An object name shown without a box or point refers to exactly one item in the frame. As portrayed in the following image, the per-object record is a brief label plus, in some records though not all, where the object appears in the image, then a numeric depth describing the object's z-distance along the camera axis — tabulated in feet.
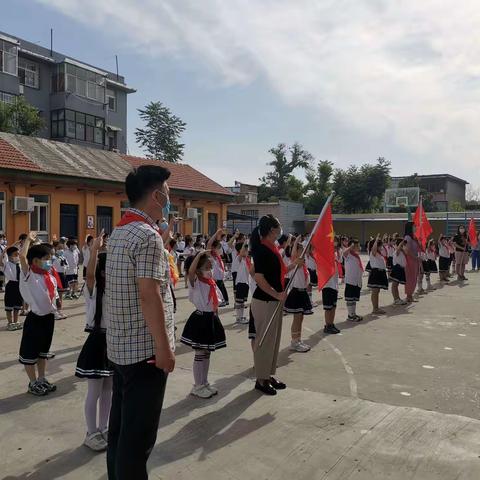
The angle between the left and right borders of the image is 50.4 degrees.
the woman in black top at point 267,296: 17.94
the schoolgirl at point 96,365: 13.70
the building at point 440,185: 194.96
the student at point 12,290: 29.75
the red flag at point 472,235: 70.59
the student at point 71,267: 41.50
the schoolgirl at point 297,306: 24.49
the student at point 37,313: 17.39
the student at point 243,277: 33.25
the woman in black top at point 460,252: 58.34
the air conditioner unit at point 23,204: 56.65
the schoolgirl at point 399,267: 40.02
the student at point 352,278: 32.48
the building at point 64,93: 102.78
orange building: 57.62
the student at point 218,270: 32.55
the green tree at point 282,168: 170.56
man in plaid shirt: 8.52
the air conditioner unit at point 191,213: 81.10
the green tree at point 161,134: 141.49
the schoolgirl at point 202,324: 17.74
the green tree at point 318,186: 154.30
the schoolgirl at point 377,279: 35.47
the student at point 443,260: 56.49
